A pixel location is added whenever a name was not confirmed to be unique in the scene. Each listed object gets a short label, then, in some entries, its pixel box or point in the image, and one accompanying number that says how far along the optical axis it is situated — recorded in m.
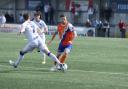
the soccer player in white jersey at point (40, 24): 21.11
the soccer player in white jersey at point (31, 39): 19.91
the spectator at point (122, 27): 54.56
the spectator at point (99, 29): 55.59
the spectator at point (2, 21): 57.30
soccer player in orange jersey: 21.05
